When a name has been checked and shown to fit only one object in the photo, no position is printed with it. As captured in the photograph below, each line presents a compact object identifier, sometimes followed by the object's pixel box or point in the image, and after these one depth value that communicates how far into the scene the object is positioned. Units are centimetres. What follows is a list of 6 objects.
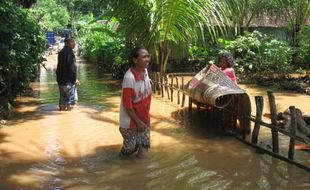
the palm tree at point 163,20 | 784
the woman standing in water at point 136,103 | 429
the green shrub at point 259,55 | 1265
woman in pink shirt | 603
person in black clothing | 736
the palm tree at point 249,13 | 1503
